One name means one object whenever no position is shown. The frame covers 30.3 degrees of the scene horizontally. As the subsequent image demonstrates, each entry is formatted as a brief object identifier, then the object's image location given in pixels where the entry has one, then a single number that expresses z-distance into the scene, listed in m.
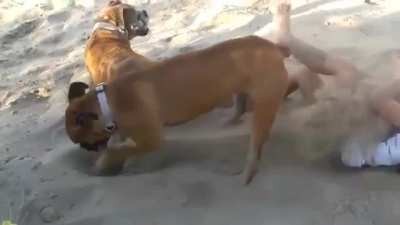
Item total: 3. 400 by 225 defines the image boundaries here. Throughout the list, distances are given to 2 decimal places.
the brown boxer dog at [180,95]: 3.73
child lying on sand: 3.85
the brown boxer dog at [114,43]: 4.33
